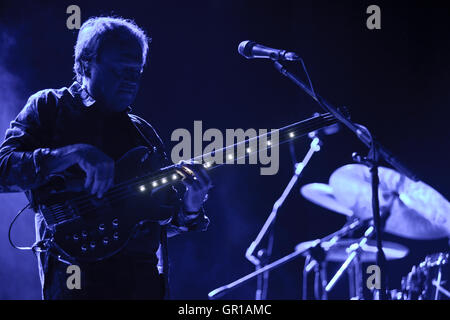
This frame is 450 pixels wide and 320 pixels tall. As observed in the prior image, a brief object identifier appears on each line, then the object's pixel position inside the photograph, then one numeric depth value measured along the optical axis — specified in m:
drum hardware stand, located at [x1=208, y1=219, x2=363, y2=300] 5.94
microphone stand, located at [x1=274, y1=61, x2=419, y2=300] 4.12
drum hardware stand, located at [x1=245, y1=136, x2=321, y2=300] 6.31
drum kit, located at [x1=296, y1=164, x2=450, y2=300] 6.32
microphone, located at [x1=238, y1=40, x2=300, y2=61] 4.46
